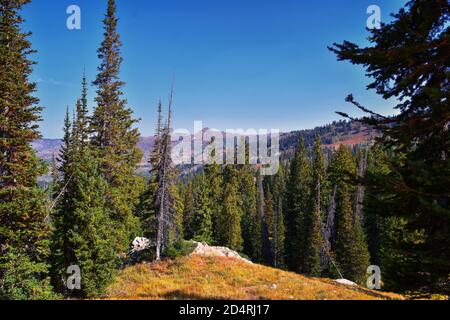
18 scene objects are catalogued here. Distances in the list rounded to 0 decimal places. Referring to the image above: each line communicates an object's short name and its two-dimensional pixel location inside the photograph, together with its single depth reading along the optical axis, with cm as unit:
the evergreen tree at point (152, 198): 3133
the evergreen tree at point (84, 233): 1884
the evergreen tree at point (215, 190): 4991
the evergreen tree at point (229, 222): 4588
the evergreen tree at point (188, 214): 6359
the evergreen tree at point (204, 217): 4644
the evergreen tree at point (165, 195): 2980
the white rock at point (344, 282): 2921
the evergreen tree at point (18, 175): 1449
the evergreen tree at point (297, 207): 4645
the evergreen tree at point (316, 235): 4173
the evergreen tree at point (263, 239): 5631
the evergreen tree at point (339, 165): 4788
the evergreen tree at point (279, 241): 5259
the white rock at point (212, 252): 3114
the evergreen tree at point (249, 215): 5562
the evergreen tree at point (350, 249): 3869
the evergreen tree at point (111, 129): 2477
